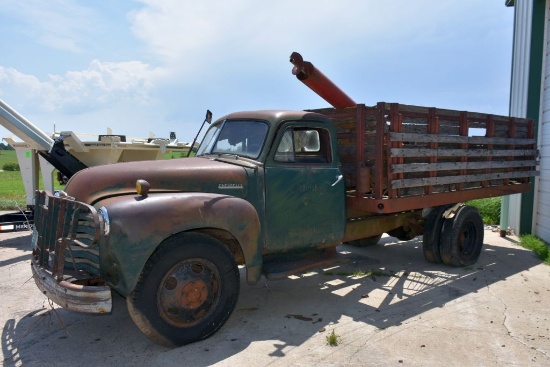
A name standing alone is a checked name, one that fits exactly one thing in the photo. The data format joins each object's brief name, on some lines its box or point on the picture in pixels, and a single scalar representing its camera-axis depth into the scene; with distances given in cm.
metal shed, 833
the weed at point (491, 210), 1064
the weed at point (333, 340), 398
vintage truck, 371
